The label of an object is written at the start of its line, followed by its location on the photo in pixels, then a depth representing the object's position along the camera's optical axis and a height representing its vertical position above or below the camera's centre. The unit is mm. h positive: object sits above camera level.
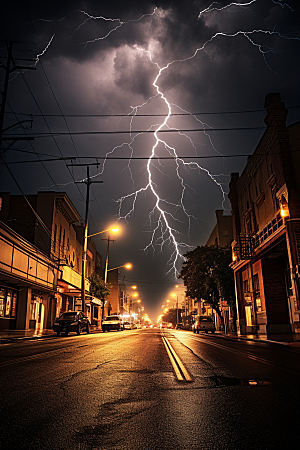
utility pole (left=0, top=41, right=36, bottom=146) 19500 +13831
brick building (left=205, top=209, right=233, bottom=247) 58812 +14407
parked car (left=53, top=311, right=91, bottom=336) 24086 -84
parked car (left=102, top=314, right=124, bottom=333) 36969 -279
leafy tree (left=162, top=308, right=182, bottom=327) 128500 +1550
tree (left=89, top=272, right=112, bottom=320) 51906 +4543
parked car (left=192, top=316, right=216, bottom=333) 34731 -503
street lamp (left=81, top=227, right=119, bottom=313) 31484 +4649
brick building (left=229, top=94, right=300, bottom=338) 23109 +6086
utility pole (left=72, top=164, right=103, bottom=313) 31734 +9579
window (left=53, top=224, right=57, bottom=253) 36281 +8227
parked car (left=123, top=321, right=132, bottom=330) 50781 -817
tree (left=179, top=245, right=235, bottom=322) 40656 +4889
